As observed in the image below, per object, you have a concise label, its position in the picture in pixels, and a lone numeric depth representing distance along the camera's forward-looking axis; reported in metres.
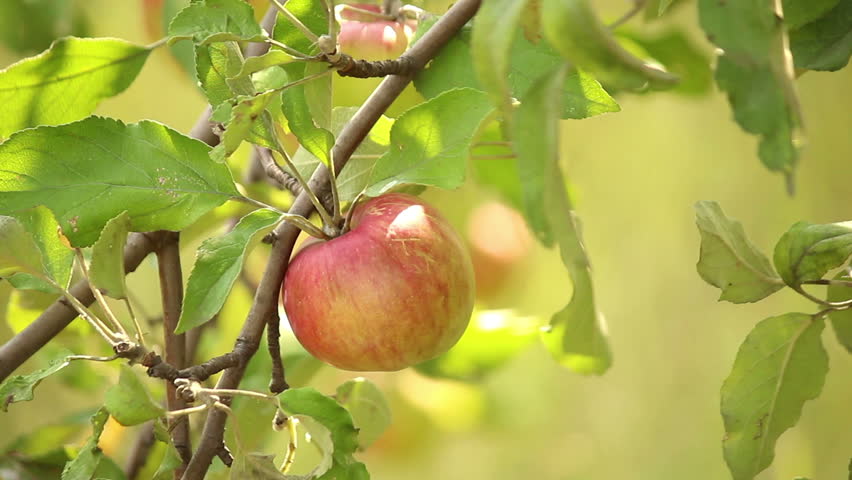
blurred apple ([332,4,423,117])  2.62
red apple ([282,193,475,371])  2.53
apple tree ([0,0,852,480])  2.51
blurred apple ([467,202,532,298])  2.88
